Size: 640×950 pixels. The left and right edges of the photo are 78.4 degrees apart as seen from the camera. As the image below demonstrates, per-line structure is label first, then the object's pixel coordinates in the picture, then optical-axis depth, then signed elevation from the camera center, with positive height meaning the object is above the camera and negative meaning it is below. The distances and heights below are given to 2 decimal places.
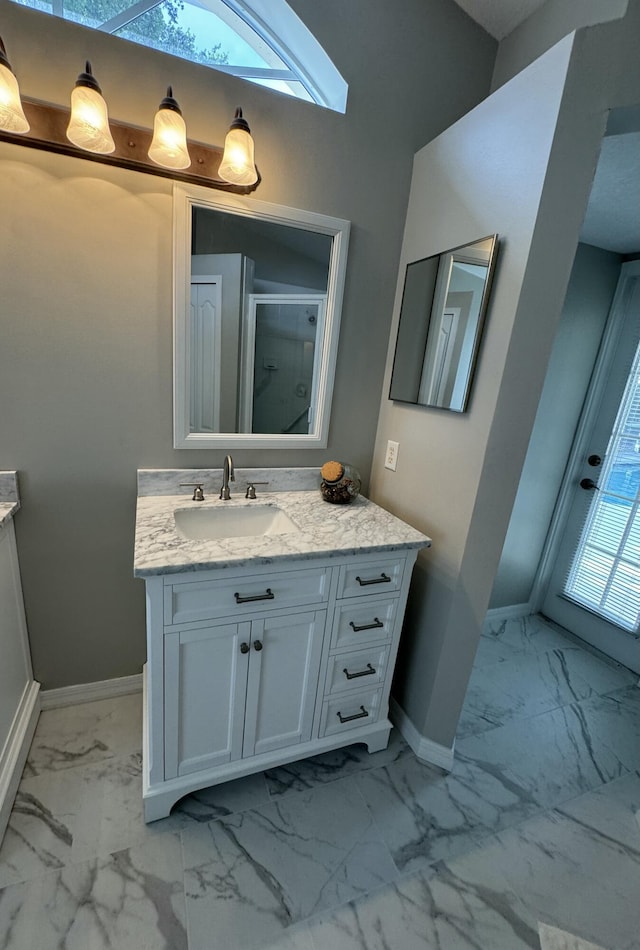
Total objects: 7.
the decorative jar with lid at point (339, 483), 1.58 -0.47
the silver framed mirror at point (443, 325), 1.25 +0.16
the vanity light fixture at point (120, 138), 1.05 +0.56
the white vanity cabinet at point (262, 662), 1.12 -0.95
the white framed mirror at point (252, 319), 1.39 +0.12
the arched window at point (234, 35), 1.25 +1.02
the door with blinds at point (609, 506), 2.18 -0.67
